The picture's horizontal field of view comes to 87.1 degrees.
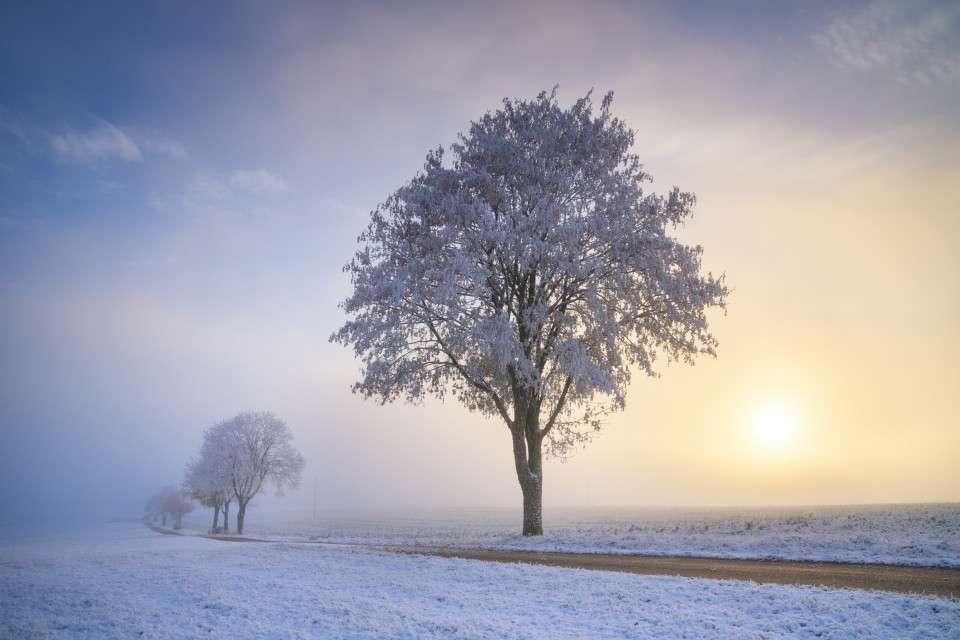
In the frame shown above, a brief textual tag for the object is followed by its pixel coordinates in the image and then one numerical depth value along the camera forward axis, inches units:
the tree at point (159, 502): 3898.4
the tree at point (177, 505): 3555.6
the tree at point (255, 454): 2010.3
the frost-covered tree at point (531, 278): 761.6
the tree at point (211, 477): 2011.6
